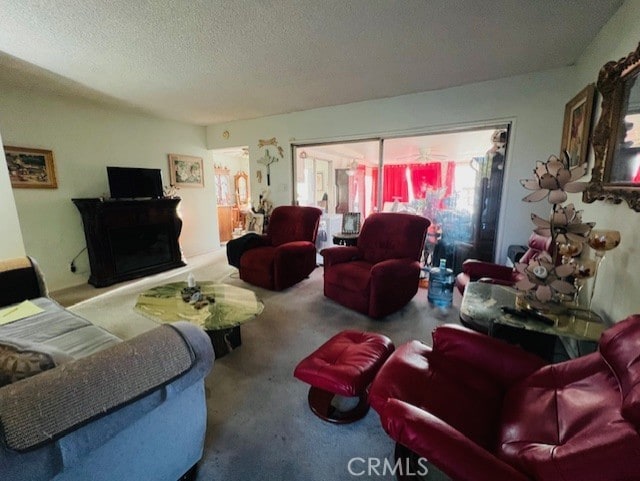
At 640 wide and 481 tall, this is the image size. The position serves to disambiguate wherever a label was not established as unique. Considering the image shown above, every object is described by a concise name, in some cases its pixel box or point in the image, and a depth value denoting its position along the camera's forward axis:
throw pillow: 0.87
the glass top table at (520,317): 1.46
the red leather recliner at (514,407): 0.69
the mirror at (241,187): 7.52
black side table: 3.83
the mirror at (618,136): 1.44
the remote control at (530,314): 1.54
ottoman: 1.36
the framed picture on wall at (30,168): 3.02
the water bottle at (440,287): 3.01
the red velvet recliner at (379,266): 2.57
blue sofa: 0.66
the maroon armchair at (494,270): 2.47
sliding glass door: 3.33
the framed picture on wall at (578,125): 2.08
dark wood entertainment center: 3.49
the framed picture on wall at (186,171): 4.65
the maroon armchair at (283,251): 3.31
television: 3.66
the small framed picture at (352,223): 4.05
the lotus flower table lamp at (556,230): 1.52
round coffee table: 1.87
